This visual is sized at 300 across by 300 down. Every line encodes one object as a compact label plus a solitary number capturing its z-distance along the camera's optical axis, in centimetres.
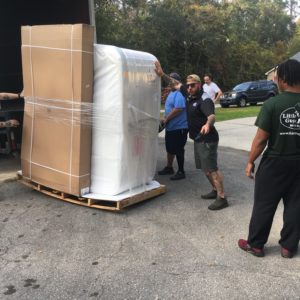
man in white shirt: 948
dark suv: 1932
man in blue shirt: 526
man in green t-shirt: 302
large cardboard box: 396
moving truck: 723
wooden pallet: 413
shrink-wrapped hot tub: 397
